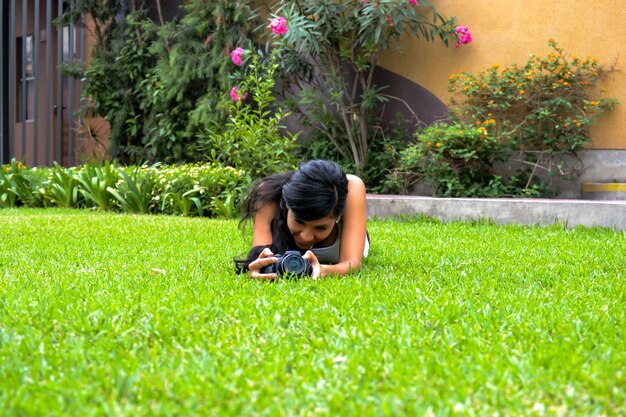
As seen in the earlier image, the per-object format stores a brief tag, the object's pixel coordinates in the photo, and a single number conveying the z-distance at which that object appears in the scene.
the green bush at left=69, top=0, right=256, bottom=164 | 10.90
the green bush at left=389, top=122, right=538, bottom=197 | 8.63
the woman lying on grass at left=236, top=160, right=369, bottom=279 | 4.16
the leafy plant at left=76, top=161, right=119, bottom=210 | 9.84
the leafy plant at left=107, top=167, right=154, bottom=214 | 9.43
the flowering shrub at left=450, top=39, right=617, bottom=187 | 8.79
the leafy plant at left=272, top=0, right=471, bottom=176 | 9.50
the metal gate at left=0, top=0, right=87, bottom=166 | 14.64
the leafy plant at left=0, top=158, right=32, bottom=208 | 11.26
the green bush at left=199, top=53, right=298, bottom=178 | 8.95
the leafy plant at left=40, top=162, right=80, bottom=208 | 10.42
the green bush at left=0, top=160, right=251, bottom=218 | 8.94
